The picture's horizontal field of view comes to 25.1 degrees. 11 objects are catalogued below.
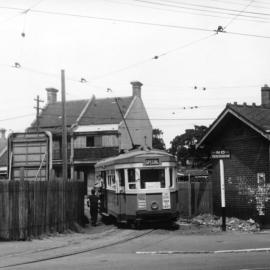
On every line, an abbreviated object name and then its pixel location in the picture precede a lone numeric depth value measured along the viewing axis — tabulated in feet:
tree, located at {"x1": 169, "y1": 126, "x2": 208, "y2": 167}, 249.02
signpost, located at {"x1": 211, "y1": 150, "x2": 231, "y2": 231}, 66.90
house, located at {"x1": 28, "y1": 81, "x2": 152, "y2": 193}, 178.29
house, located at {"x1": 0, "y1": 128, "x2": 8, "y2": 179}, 201.16
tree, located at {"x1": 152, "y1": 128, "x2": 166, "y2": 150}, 277.31
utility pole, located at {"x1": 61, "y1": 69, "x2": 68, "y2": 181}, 104.83
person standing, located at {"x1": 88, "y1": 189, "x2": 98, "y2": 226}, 79.15
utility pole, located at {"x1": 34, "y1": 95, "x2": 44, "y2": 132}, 187.46
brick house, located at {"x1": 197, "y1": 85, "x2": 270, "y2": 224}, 71.56
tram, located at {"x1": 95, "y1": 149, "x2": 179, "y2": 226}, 68.28
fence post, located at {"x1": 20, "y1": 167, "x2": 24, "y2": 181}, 58.95
